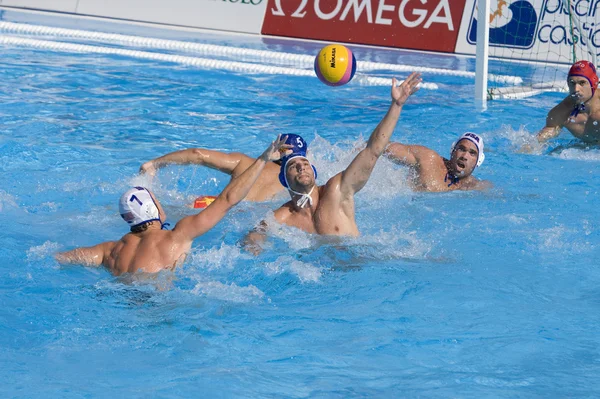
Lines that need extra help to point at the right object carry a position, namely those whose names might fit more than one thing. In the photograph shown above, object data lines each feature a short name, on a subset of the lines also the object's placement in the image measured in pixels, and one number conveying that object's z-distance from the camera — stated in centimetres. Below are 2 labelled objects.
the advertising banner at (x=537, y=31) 2327
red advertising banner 2617
